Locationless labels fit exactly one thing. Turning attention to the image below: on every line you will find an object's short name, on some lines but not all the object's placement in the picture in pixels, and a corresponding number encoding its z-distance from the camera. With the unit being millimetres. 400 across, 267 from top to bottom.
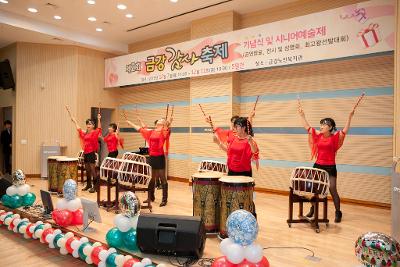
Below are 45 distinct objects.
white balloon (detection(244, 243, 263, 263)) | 2529
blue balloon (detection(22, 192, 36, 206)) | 4977
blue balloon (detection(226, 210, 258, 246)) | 2555
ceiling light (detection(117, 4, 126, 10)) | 7016
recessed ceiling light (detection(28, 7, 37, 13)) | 7212
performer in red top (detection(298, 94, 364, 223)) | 4555
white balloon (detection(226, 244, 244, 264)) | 2514
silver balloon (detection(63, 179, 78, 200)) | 4117
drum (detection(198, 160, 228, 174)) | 5195
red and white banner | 5203
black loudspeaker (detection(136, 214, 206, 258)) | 2938
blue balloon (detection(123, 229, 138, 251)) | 3254
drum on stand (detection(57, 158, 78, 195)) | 6168
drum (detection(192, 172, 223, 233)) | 3822
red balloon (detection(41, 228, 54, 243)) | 3832
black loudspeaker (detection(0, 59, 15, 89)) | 8828
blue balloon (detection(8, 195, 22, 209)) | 4902
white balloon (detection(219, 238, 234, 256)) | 2579
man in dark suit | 9422
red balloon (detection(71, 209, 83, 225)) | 4137
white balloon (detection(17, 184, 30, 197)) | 4945
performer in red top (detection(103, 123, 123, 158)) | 7133
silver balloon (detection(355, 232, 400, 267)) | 2184
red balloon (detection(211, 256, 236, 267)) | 2558
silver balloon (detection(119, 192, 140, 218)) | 3334
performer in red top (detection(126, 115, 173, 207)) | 5387
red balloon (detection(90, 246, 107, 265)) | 3230
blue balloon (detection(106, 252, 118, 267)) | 3109
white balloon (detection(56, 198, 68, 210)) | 4125
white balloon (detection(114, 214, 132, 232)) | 3285
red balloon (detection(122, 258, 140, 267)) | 2947
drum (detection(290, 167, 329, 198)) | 4207
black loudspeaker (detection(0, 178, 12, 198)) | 5181
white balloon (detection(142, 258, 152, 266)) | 2893
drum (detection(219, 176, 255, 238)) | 3547
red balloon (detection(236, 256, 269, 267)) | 2525
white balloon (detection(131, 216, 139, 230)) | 3334
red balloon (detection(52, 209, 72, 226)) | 4043
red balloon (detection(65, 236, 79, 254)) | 3523
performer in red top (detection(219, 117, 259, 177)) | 4035
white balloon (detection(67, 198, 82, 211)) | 4121
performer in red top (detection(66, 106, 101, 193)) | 6742
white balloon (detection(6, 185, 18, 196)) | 4914
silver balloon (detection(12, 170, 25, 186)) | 4934
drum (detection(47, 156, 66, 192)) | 6305
